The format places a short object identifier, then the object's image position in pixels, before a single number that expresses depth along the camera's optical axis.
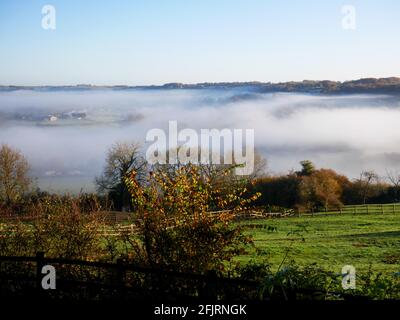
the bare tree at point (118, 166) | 37.00
